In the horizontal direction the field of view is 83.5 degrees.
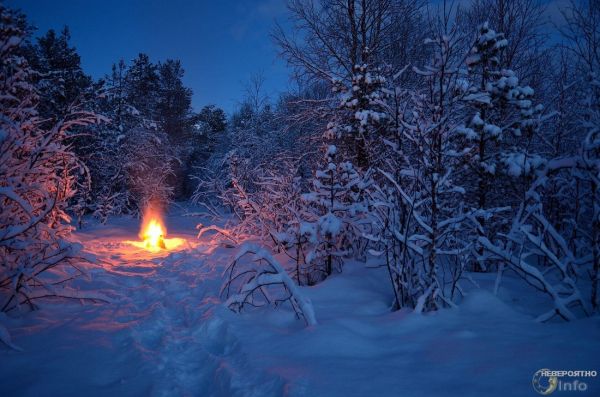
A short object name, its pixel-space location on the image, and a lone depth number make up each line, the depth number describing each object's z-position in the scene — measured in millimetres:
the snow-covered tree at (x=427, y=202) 3482
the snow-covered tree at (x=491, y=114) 5625
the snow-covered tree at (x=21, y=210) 3609
